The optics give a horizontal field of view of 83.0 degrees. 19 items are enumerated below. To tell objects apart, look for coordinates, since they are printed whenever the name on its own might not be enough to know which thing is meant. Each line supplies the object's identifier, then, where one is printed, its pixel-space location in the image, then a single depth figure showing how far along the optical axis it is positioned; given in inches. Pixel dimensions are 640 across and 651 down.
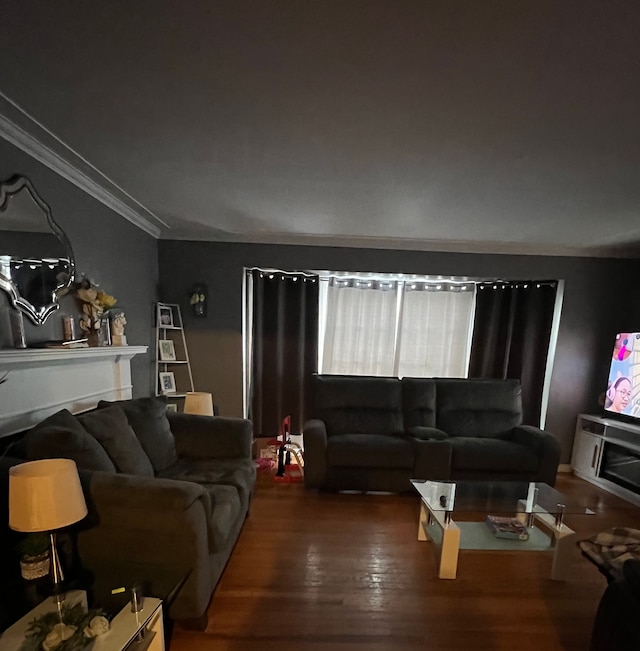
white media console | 129.6
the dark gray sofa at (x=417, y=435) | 122.2
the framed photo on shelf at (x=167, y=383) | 143.0
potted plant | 56.3
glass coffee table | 84.5
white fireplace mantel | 71.8
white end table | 47.8
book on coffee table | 87.9
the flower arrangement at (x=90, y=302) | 94.1
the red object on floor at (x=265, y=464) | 144.5
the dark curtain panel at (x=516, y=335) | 158.9
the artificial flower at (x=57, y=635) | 45.6
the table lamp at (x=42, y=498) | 51.4
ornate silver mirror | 72.1
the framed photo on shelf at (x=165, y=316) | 143.6
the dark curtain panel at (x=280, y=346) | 160.2
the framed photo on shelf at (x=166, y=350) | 144.2
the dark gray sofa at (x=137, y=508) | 62.6
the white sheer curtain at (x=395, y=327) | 166.1
